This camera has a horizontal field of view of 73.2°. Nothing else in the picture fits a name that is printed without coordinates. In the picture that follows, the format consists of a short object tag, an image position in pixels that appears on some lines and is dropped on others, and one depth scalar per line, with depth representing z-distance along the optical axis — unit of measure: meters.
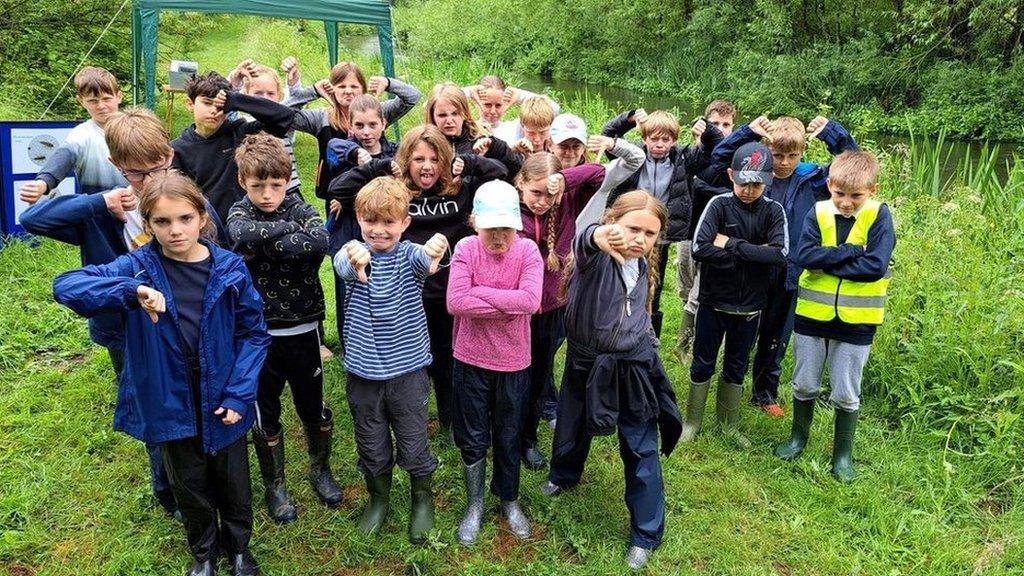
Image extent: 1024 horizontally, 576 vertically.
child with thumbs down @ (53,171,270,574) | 2.21
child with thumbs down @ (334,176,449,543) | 2.62
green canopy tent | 7.44
